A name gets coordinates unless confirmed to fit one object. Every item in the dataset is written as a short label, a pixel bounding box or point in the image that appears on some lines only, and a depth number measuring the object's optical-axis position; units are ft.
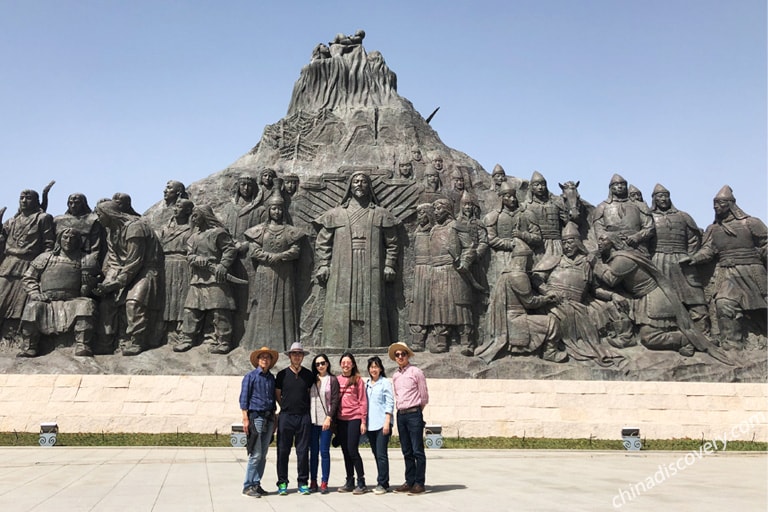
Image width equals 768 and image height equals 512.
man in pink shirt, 18.19
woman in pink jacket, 18.98
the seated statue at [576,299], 40.73
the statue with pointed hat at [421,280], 41.83
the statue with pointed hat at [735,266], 42.93
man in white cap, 18.30
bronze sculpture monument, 41.42
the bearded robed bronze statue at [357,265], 41.69
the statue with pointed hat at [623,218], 44.50
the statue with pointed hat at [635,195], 46.29
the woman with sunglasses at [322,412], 18.86
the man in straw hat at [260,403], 18.49
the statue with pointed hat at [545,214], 43.55
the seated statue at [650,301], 41.29
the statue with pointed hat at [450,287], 41.32
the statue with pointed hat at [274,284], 41.86
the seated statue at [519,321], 40.70
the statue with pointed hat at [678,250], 43.98
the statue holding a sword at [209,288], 41.68
